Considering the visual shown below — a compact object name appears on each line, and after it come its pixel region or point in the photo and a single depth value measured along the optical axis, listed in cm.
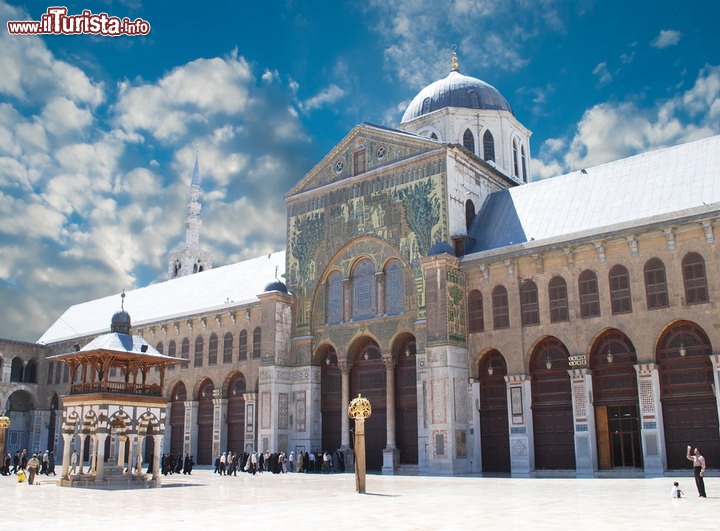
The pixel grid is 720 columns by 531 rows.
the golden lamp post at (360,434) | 2098
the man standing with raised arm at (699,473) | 1667
